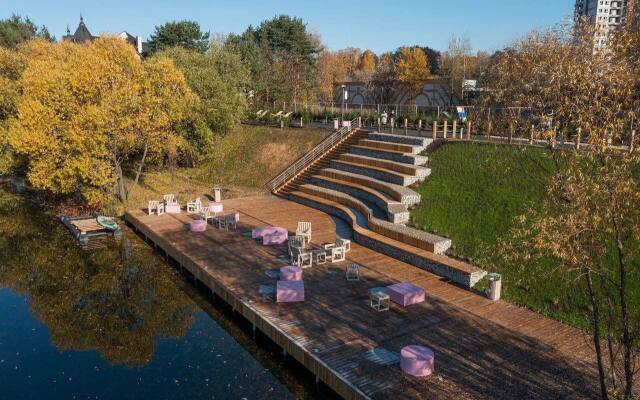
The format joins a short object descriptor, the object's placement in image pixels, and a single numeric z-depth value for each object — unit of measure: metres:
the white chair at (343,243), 19.42
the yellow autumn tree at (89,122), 26.34
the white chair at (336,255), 19.00
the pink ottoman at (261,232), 21.41
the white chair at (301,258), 18.28
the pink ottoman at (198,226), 23.09
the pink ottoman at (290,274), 16.39
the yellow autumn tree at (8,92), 33.34
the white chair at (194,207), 27.00
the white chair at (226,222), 23.88
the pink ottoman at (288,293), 15.07
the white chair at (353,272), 16.91
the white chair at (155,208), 26.58
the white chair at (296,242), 19.54
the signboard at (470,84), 52.91
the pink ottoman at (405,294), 14.85
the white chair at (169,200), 27.26
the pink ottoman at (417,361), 11.07
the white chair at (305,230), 21.42
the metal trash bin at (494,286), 15.30
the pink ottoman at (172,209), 26.95
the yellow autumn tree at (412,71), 64.12
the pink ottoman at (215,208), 26.77
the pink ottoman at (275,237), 21.23
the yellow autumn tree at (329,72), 82.69
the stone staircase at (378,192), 18.62
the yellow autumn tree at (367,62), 127.31
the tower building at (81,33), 72.19
